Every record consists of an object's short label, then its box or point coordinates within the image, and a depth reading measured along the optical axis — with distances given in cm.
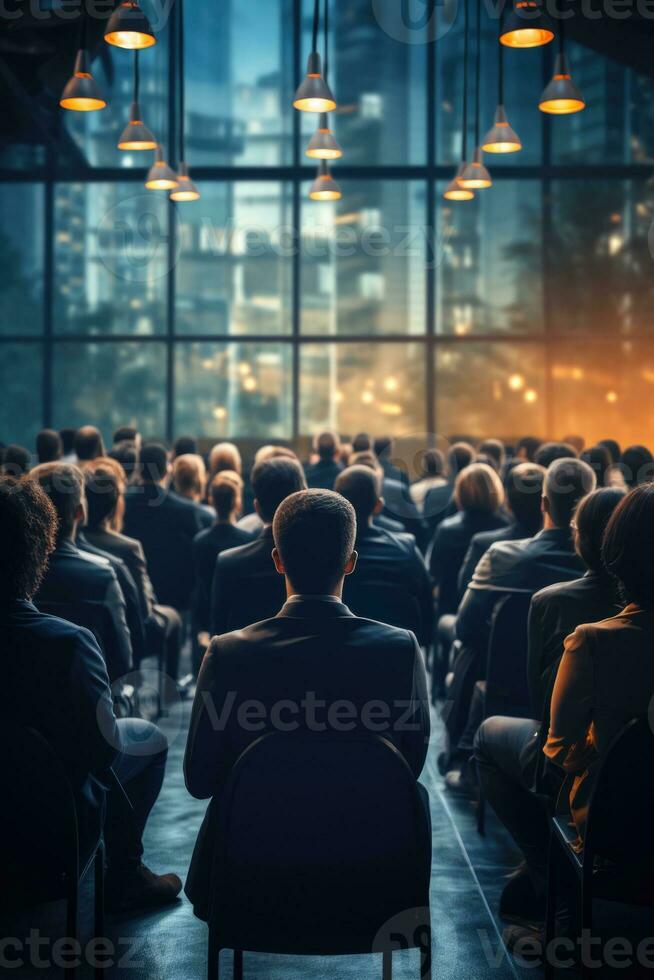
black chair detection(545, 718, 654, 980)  213
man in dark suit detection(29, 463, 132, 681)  353
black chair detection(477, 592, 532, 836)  368
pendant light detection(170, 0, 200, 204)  847
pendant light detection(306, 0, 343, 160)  729
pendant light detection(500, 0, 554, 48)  494
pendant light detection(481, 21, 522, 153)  702
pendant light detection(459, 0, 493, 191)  802
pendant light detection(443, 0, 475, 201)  826
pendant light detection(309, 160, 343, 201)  909
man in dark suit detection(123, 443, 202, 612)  581
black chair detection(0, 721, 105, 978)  212
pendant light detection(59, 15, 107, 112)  620
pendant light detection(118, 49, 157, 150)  729
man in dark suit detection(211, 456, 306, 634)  383
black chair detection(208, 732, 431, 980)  194
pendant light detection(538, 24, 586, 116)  593
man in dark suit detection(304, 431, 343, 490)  740
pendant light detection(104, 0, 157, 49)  506
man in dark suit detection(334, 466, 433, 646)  405
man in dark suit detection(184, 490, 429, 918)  212
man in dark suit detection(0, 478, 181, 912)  231
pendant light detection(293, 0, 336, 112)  595
